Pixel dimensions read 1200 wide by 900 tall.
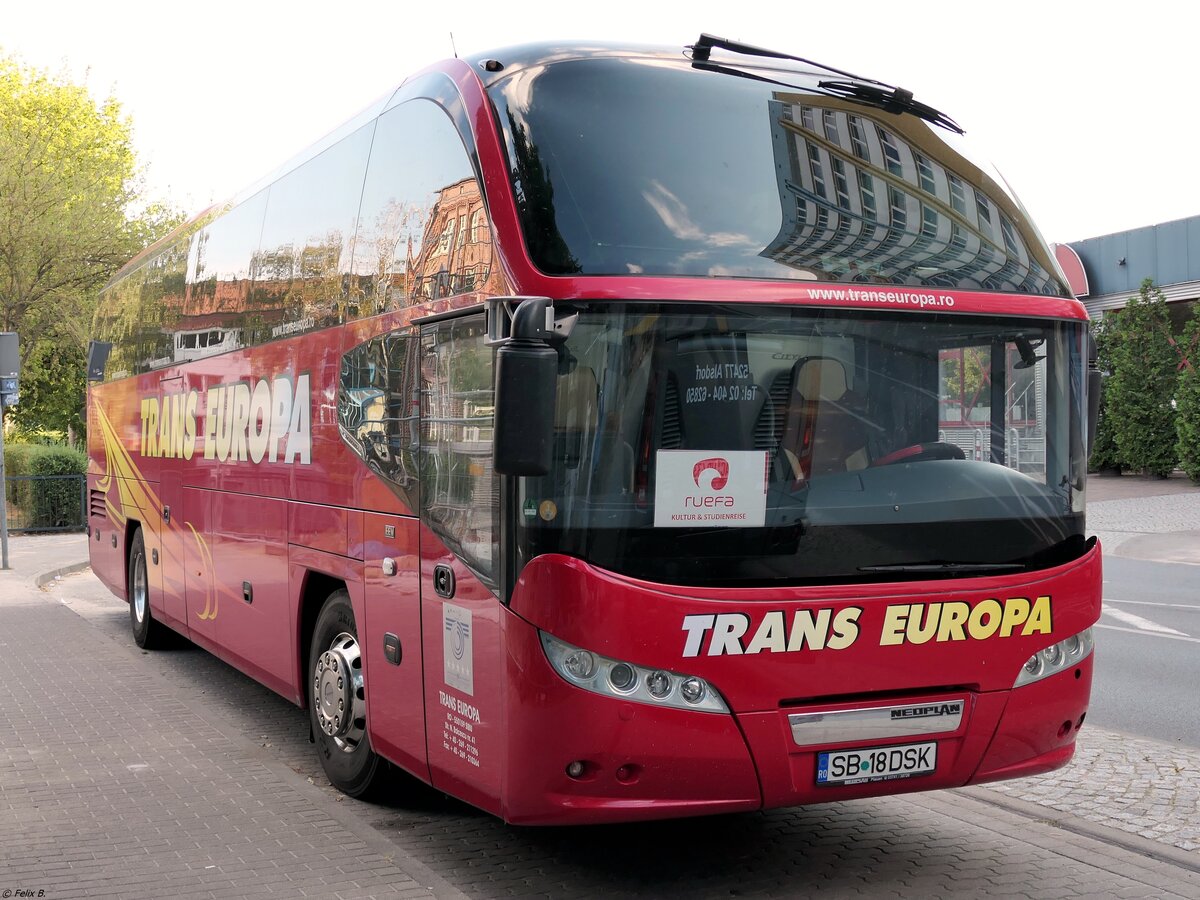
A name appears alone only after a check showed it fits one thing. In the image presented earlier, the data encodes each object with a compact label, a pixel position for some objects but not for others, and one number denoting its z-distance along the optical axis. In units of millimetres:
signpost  20188
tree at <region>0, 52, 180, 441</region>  31891
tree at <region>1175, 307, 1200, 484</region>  30562
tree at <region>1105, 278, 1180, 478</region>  33344
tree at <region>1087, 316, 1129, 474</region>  34750
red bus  4910
